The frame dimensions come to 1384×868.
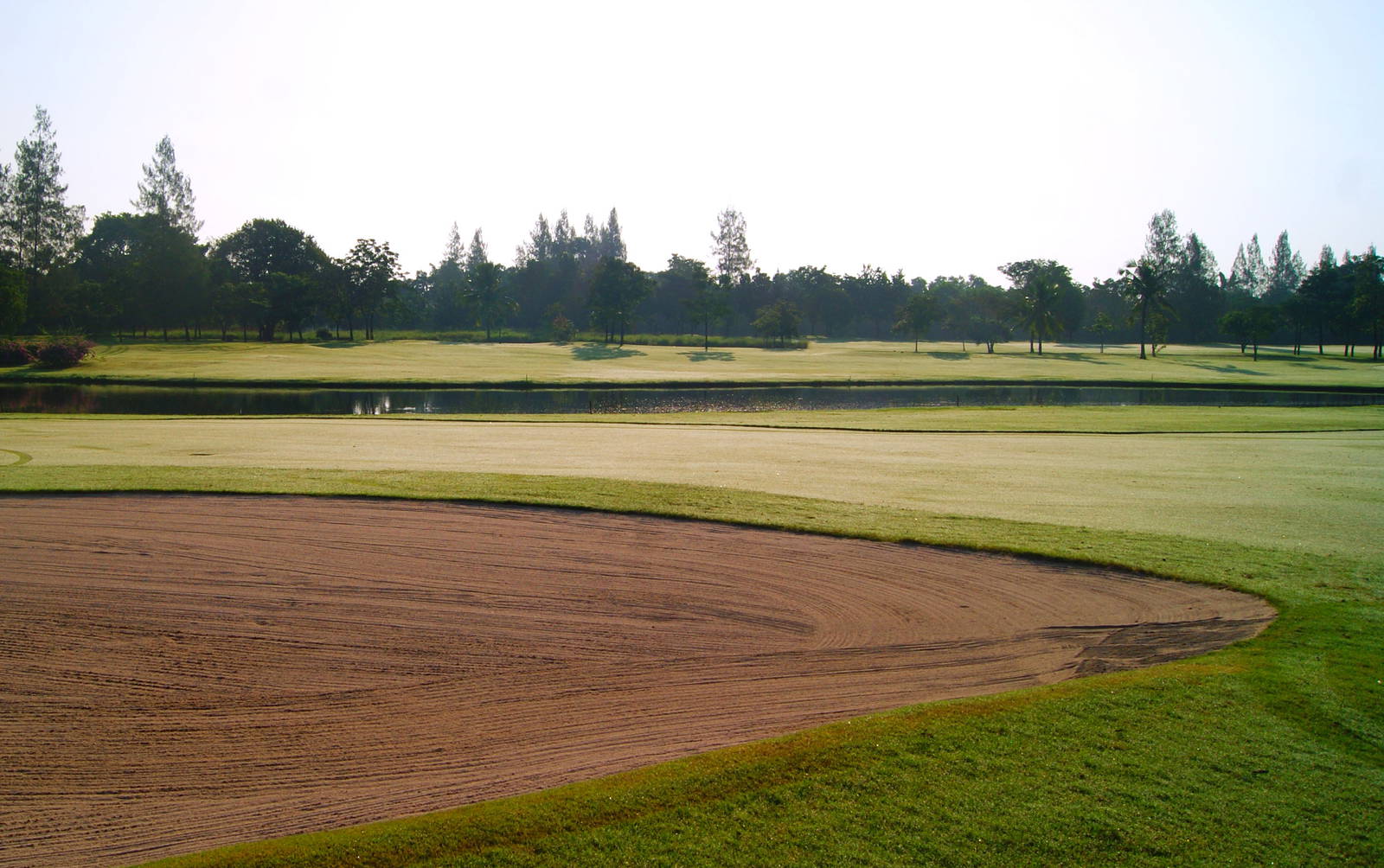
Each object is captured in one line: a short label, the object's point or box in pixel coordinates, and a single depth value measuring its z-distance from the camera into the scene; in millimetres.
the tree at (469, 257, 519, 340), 123812
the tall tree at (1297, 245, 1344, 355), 116375
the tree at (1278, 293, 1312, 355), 117875
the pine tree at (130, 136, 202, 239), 125438
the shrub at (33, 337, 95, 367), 68188
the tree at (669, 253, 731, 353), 119406
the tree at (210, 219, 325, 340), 120406
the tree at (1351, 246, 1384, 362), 103062
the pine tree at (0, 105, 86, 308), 111875
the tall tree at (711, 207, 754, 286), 171375
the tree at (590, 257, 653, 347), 115250
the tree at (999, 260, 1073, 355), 120000
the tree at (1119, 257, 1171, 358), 111938
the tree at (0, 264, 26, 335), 81938
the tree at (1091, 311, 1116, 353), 122750
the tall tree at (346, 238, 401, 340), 112688
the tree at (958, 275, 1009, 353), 142750
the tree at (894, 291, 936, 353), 124562
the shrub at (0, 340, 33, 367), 70938
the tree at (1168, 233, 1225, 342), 160375
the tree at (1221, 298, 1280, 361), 110562
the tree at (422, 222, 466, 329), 143375
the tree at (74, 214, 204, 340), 96500
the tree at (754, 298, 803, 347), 120562
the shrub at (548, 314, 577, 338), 121188
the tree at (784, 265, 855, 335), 155500
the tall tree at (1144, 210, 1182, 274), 168125
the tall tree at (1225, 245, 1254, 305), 165250
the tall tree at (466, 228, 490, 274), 197875
